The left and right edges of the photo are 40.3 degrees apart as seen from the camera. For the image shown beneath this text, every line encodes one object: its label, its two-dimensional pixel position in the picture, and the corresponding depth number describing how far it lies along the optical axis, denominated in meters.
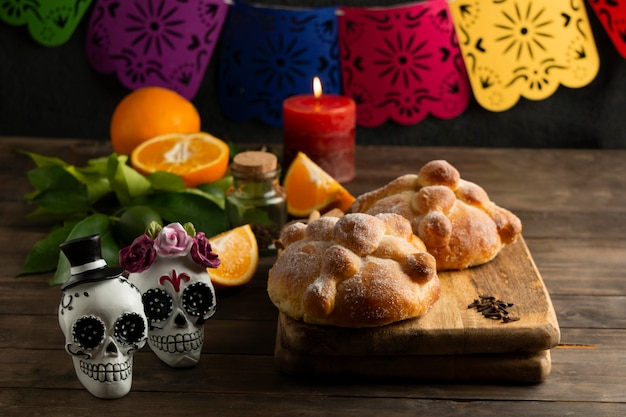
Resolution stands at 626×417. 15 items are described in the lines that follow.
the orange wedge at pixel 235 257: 1.33
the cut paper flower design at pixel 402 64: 1.99
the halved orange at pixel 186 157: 1.64
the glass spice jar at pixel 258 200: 1.47
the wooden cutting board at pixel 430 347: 1.09
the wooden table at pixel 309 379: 1.06
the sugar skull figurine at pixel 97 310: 0.98
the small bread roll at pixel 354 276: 1.09
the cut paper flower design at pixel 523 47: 1.99
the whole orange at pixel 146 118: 1.79
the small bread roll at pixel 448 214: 1.26
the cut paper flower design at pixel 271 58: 1.99
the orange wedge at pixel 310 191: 1.58
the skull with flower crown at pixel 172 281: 1.06
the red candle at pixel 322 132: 1.74
